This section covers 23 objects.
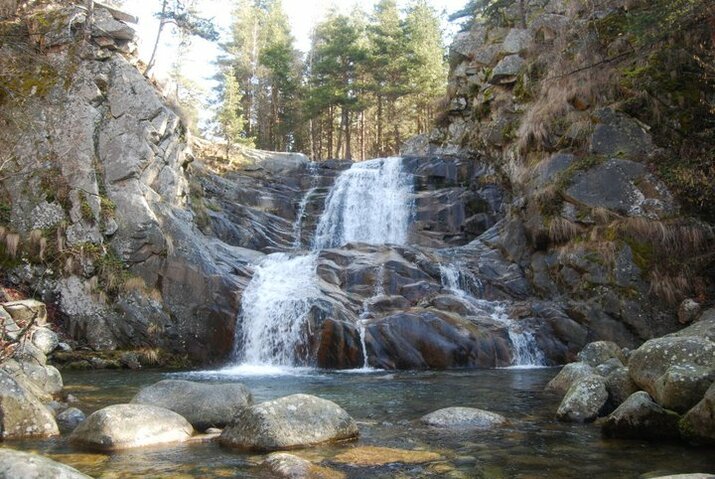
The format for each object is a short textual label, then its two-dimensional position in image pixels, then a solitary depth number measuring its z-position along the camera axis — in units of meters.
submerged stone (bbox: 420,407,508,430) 7.43
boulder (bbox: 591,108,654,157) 16.36
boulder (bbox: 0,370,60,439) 6.64
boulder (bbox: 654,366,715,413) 6.36
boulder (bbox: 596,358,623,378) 8.88
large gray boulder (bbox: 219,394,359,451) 6.40
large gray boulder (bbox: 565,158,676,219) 15.35
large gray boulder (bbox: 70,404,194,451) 6.35
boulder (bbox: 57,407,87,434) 7.27
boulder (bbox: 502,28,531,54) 23.52
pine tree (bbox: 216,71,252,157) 31.30
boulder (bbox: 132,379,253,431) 7.54
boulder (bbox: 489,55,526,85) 23.19
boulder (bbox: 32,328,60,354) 12.88
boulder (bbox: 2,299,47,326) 12.06
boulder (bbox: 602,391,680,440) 6.41
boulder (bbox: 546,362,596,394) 9.62
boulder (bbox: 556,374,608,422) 7.53
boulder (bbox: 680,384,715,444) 5.96
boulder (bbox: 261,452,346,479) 5.32
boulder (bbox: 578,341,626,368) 10.52
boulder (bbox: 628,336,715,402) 6.70
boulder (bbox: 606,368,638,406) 7.57
